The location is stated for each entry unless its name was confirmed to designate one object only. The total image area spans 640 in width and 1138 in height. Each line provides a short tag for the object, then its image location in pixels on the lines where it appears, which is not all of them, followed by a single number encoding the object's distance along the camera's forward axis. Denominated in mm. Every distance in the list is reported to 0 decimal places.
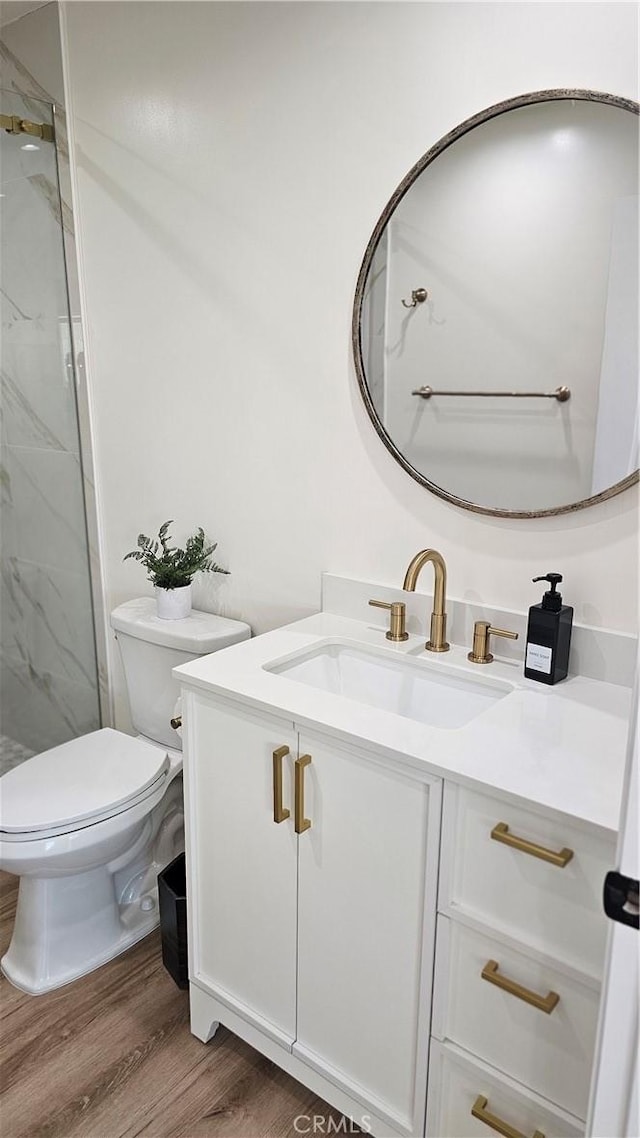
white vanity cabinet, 1242
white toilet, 1710
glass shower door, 2252
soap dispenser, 1406
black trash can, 1726
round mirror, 1317
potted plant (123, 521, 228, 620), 2016
